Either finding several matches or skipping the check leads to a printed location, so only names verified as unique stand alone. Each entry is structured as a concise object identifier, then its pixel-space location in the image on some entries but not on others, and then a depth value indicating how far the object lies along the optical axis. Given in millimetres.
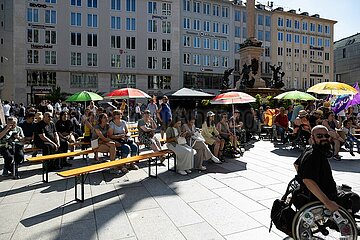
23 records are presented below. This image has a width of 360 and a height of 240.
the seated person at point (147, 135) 9067
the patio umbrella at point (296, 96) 12767
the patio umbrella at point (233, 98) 9891
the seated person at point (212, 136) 8805
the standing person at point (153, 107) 17231
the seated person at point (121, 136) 8028
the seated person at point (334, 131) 9016
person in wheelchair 3242
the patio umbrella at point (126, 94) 12966
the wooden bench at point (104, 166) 5379
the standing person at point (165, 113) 13711
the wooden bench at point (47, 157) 6528
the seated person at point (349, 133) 9969
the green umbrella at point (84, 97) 13125
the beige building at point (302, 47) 60281
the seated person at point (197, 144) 7855
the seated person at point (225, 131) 9406
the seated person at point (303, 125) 9988
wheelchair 3229
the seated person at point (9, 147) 7051
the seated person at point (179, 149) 7523
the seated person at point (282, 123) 12458
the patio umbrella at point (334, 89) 10352
